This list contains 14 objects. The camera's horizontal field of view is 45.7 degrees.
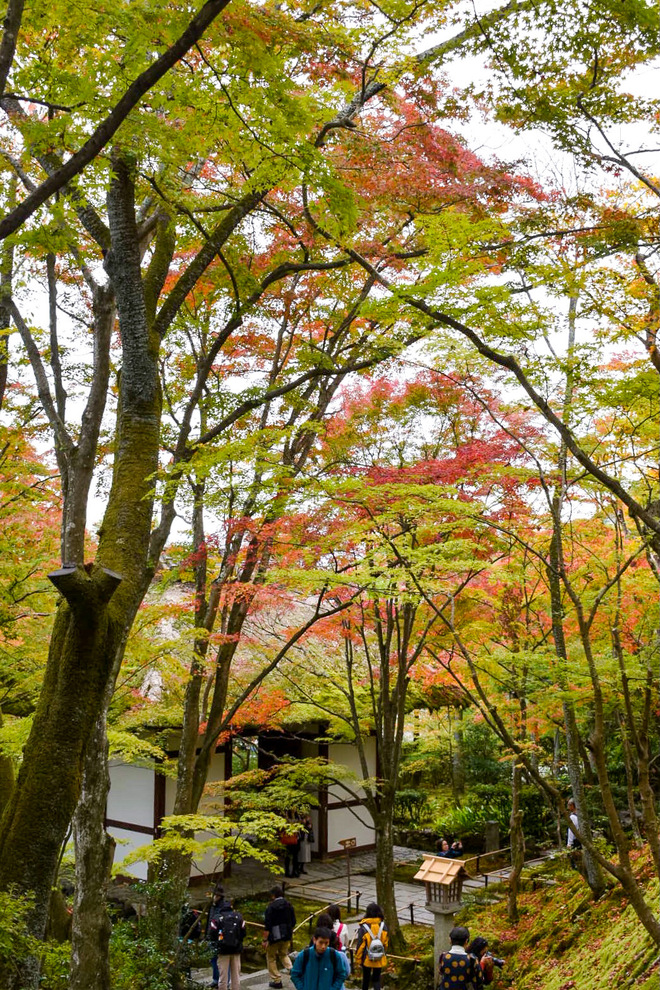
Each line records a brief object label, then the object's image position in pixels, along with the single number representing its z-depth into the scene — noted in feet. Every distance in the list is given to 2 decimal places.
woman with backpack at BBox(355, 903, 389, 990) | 26.96
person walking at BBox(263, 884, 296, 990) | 31.04
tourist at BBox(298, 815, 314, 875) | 49.69
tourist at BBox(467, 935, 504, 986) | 26.45
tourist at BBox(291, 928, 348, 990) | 21.36
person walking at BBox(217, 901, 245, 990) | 29.32
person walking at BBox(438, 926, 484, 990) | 22.71
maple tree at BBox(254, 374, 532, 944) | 28.40
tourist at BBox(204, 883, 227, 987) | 30.12
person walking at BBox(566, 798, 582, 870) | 38.91
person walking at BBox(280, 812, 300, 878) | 48.41
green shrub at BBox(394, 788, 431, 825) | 61.46
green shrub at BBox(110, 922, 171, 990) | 24.58
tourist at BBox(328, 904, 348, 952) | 25.53
